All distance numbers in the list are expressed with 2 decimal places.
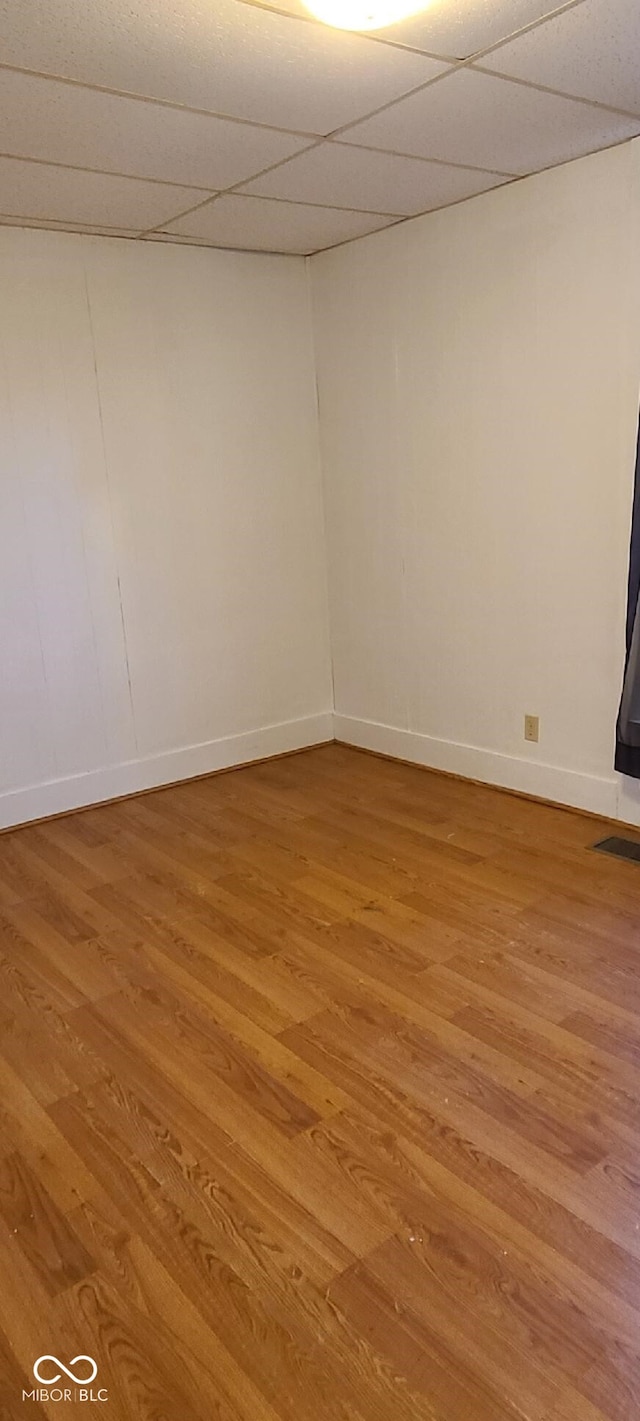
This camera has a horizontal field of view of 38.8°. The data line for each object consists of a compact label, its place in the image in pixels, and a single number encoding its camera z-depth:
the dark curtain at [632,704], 2.93
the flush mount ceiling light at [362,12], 1.81
